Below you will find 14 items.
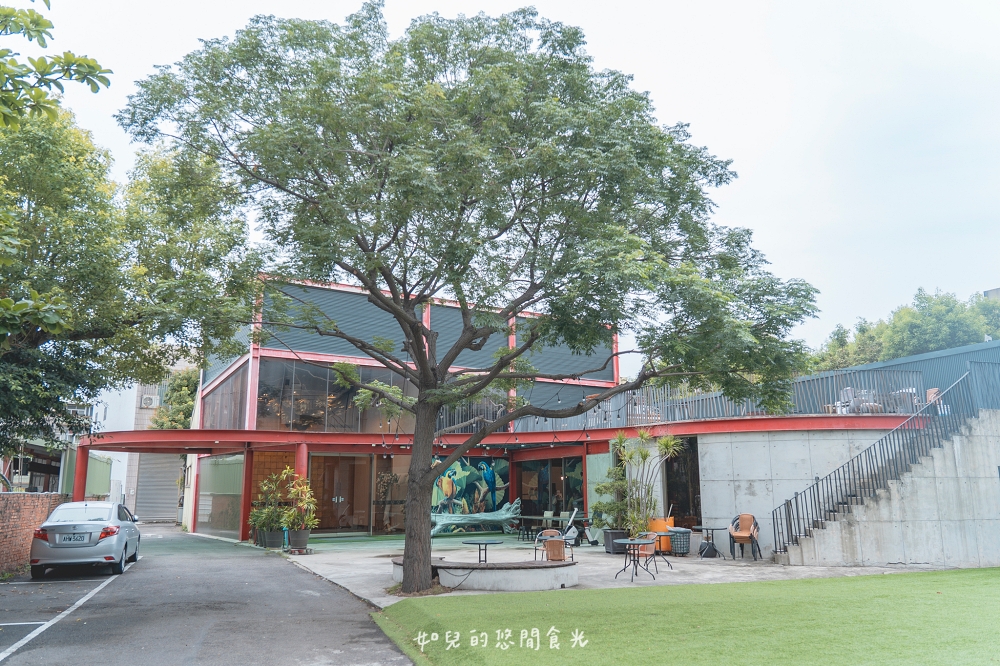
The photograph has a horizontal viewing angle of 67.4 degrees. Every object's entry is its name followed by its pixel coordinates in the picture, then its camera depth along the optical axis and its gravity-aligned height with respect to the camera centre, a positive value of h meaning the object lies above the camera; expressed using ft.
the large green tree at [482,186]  31.81 +13.35
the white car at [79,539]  43.32 -3.52
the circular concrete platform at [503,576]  37.99 -5.10
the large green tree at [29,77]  16.48 +8.77
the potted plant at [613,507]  60.64 -2.75
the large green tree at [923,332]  177.78 +33.00
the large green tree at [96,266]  36.52 +11.88
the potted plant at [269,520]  68.03 -3.92
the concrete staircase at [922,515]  48.83 -2.87
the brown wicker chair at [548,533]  52.02 -4.10
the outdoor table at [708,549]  56.75 -5.69
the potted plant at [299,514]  63.36 -3.24
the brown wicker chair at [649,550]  45.11 -5.15
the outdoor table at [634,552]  40.98 -4.67
